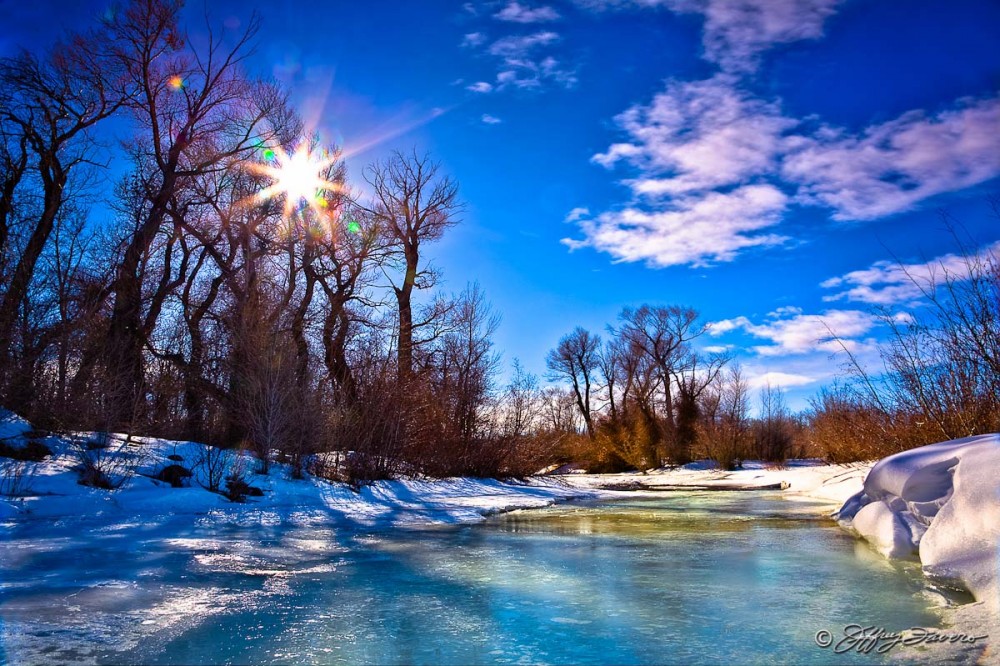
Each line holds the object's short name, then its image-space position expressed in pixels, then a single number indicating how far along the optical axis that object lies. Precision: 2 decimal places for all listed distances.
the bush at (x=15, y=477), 7.44
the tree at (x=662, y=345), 38.25
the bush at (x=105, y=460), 8.37
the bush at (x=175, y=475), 9.26
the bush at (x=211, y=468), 9.48
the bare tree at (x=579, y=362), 42.12
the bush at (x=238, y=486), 9.41
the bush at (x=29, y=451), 8.42
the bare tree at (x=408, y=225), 22.23
